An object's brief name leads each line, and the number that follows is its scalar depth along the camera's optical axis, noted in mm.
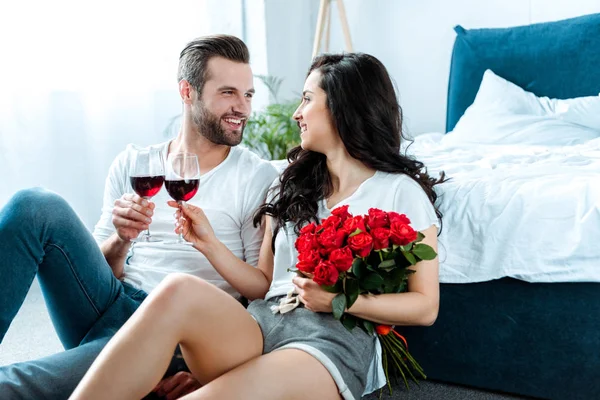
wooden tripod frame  4312
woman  1387
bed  1847
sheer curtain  3240
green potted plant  4113
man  1663
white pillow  3217
